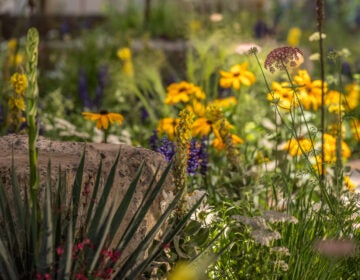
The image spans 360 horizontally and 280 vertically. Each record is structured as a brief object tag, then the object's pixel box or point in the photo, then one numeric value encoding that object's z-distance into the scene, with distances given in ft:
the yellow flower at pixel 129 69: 22.21
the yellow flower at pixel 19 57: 26.46
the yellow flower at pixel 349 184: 12.79
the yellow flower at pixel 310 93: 15.68
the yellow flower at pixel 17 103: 14.01
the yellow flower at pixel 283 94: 15.46
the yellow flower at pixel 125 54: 21.58
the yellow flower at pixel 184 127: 9.84
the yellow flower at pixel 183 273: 8.60
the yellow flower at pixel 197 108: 16.24
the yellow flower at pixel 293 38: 27.53
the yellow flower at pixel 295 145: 13.62
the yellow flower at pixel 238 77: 16.55
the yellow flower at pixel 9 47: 19.94
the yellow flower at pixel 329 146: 14.66
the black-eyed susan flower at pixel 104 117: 13.65
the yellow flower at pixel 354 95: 21.59
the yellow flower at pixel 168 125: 15.28
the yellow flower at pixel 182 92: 16.26
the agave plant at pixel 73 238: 8.32
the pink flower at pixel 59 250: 8.24
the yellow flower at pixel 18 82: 13.80
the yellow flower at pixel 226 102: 17.85
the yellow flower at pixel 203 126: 14.39
